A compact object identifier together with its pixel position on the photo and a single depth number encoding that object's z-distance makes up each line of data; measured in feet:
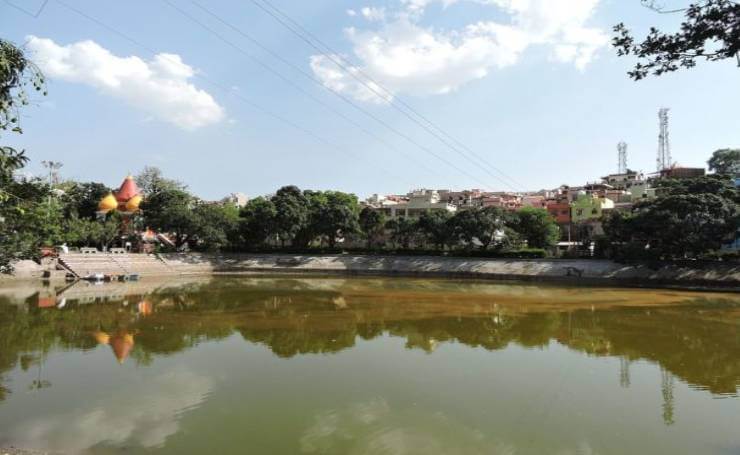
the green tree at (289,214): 171.32
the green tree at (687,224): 112.27
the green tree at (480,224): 155.12
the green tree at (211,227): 162.20
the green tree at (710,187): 122.42
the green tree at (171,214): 161.38
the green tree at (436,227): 161.58
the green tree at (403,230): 173.06
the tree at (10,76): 17.02
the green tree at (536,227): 161.68
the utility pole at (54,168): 197.57
